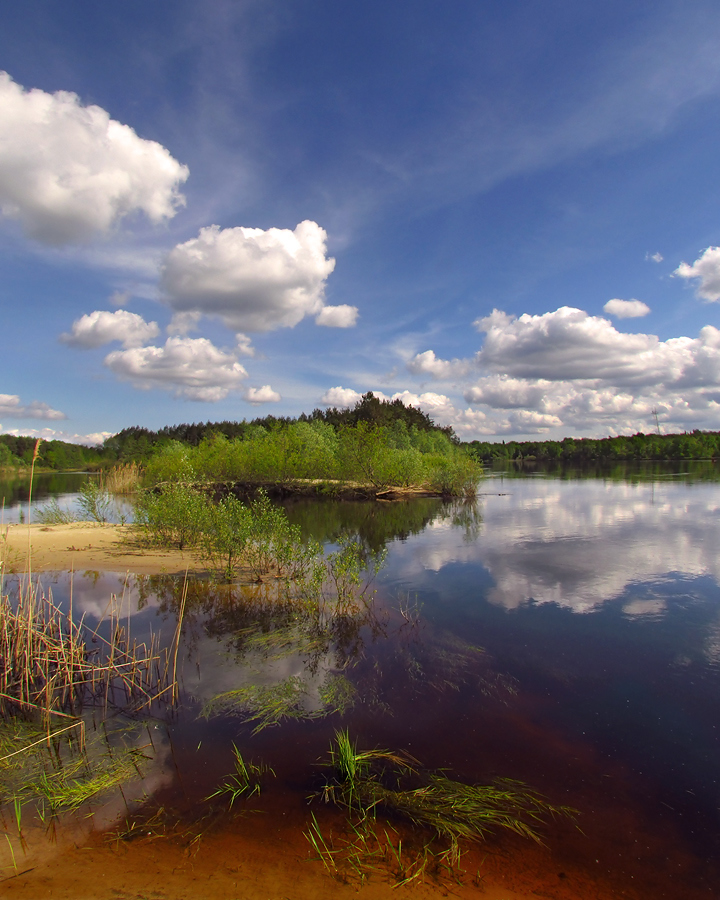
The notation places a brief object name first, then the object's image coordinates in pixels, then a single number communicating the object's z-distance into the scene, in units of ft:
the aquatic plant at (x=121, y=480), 138.51
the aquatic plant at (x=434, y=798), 17.25
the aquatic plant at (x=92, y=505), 81.35
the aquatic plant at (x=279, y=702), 24.36
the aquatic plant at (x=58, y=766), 18.26
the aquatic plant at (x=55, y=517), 78.46
